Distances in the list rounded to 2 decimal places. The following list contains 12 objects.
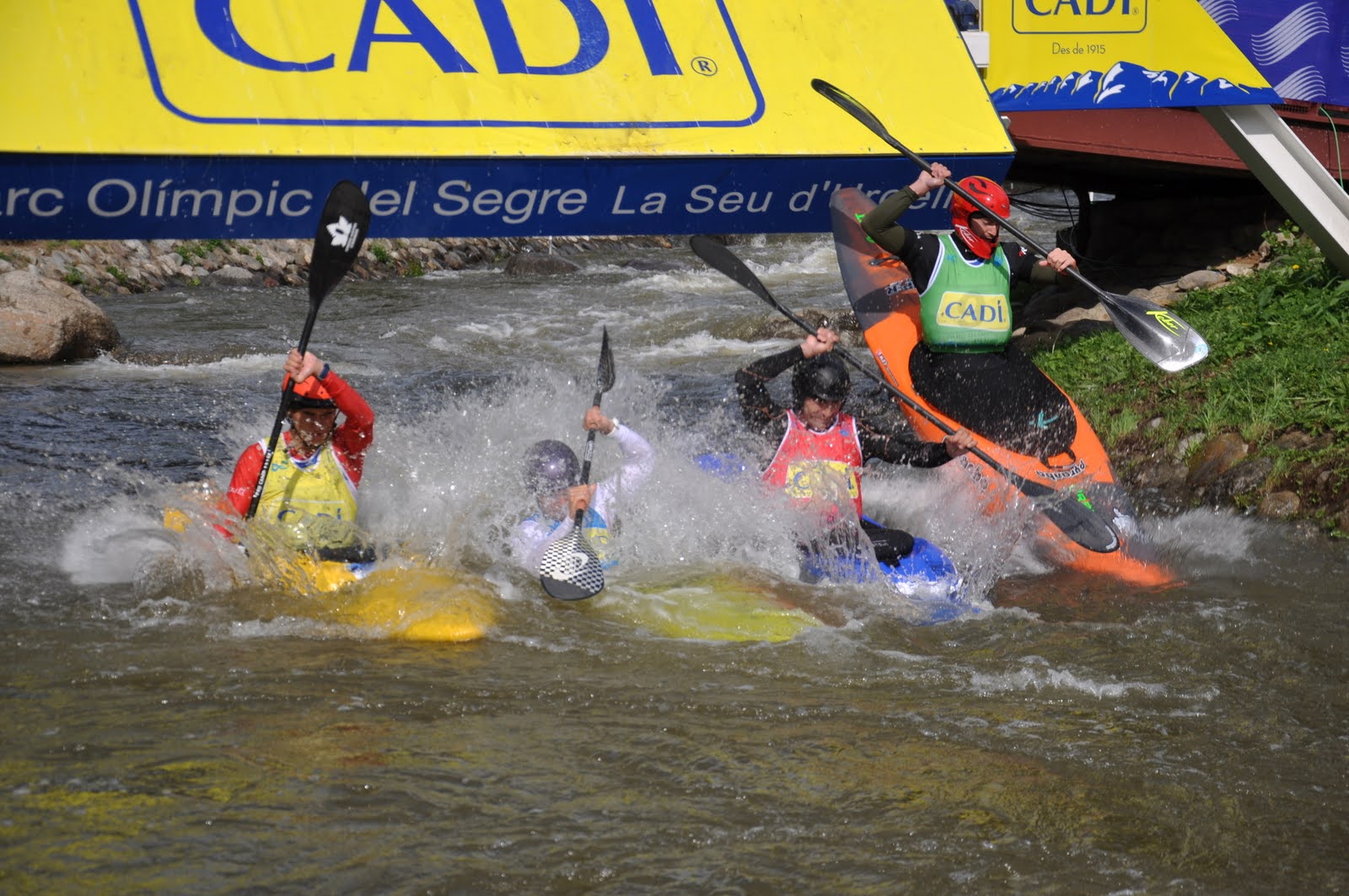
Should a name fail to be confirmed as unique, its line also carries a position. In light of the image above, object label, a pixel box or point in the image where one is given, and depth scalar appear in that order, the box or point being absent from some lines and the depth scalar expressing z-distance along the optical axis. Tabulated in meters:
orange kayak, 12.07
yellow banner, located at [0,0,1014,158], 11.69
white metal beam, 15.33
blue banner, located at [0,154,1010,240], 11.53
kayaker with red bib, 11.16
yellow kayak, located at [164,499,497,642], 9.68
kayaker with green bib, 12.97
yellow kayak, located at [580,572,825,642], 9.98
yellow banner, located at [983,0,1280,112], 15.29
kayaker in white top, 11.04
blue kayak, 10.73
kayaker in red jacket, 10.35
